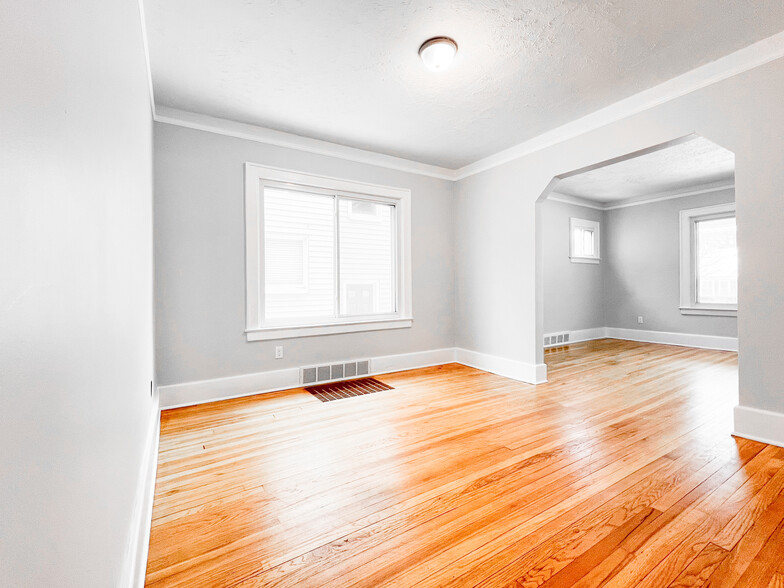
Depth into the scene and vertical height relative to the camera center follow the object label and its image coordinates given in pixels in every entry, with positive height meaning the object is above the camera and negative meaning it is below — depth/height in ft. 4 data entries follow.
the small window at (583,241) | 21.39 +2.96
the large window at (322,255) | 11.54 +1.29
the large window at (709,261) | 18.42 +1.44
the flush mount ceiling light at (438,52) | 7.33 +4.94
